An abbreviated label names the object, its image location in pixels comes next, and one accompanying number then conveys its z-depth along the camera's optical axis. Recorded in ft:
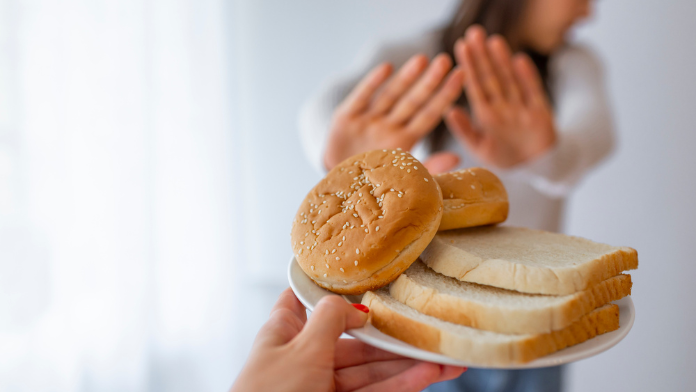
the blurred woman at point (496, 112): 2.92
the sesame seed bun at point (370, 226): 1.87
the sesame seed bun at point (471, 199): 2.02
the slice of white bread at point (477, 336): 1.70
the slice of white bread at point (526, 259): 1.81
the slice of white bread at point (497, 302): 1.74
